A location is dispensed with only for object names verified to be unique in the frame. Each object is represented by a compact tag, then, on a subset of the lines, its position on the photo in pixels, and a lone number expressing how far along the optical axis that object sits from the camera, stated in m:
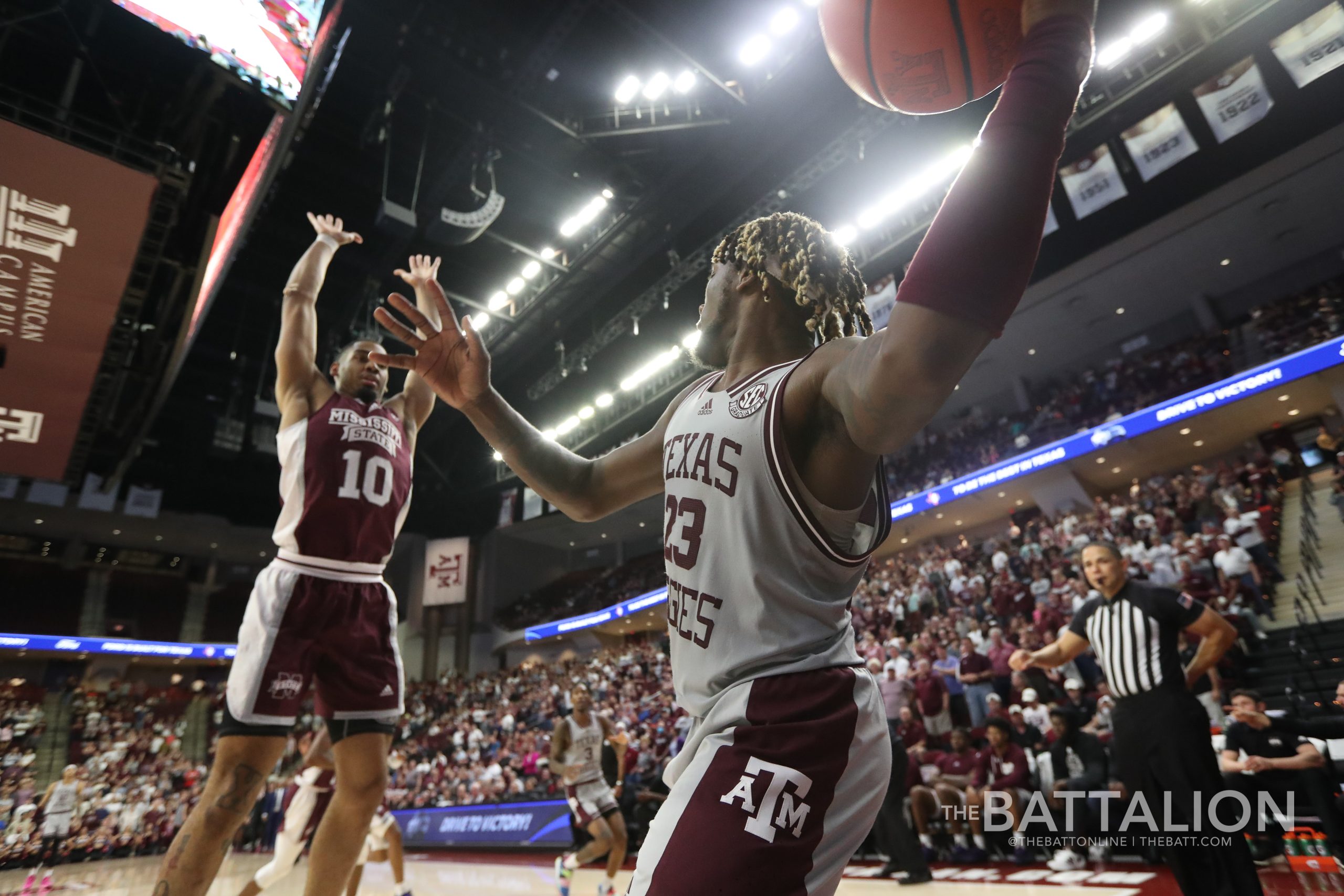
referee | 2.90
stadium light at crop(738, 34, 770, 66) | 8.66
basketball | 1.27
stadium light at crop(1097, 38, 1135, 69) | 9.55
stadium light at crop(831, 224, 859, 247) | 11.12
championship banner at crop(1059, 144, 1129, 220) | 10.24
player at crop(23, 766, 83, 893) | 11.47
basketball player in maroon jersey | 2.10
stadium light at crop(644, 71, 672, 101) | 9.32
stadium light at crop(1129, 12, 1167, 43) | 9.20
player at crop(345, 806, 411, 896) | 5.09
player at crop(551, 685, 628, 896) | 5.90
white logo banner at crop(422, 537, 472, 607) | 24.47
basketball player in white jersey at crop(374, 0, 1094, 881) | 0.79
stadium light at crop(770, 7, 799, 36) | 8.24
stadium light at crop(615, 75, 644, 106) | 9.52
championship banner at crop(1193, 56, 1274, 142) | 9.20
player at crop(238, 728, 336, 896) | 5.38
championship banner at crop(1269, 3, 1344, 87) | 8.46
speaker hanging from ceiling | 9.24
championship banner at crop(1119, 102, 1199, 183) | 9.73
